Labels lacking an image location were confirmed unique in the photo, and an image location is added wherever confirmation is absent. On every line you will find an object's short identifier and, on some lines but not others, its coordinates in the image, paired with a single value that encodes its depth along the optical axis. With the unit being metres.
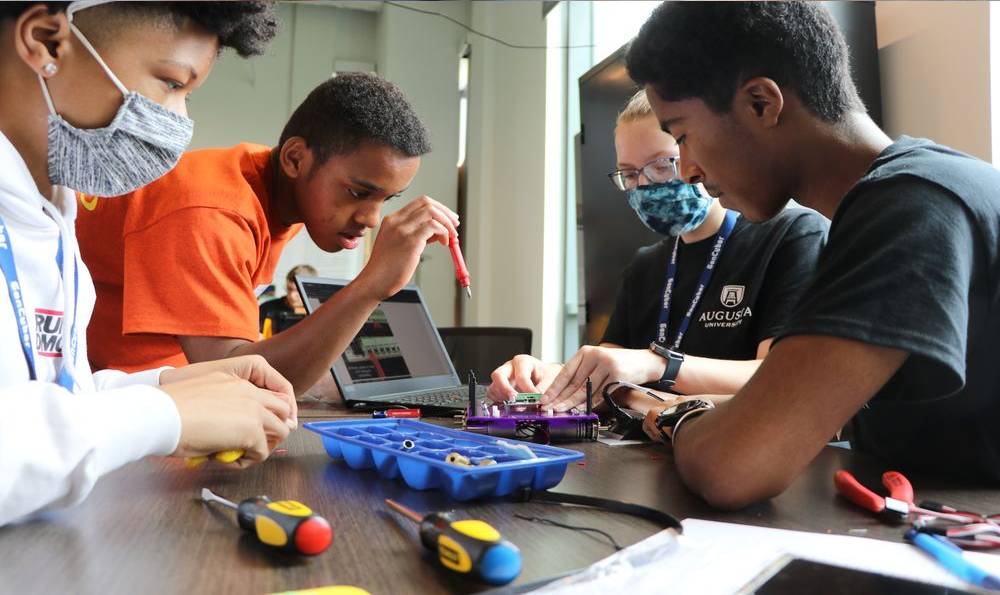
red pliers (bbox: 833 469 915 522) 0.62
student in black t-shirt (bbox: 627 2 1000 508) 0.61
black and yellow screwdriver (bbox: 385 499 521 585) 0.42
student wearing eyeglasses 1.26
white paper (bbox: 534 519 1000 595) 0.45
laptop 1.47
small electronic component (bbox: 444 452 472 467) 0.62
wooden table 0.43
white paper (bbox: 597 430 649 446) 0.97
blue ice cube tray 0.61
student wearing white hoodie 0.62
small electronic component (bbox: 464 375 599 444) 0.91
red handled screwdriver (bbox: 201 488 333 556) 0.46
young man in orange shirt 1.21
